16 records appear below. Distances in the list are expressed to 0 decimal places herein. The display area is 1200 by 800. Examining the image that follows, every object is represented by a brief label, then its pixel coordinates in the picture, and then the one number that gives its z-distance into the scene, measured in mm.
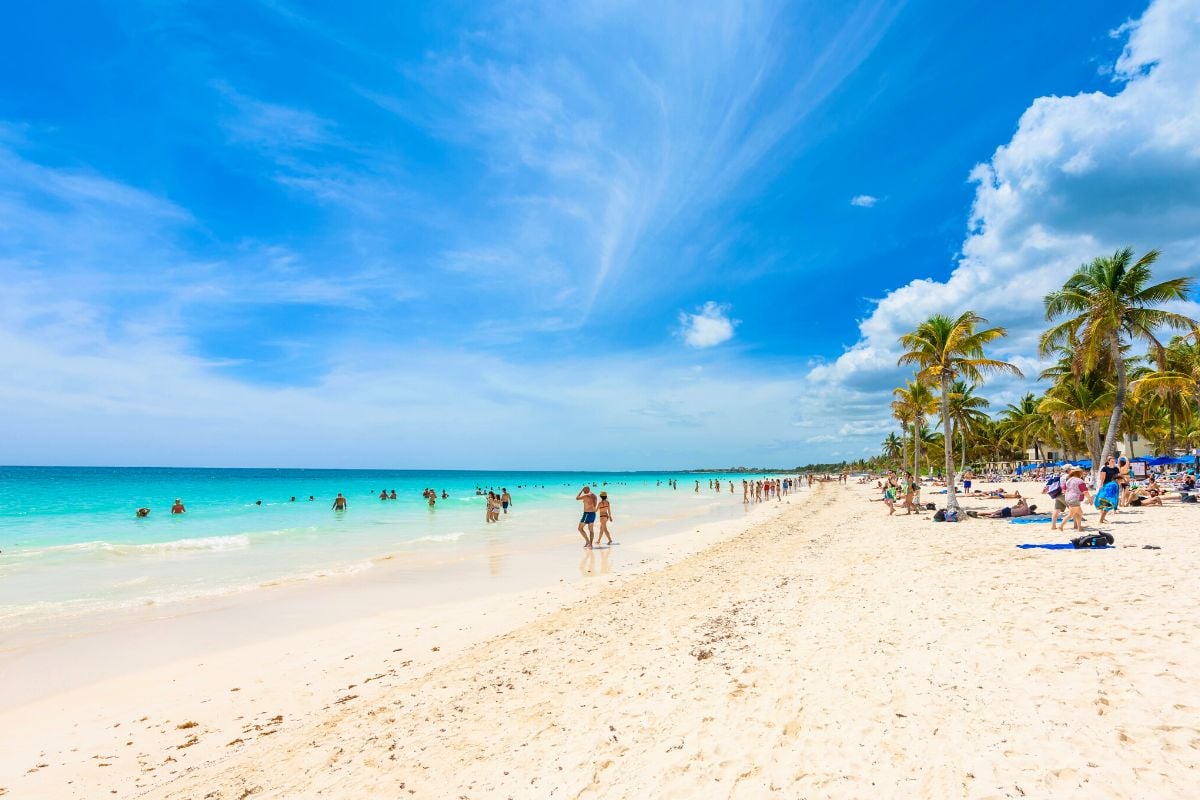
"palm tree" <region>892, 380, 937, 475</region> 32031
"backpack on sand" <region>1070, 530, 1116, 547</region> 10453
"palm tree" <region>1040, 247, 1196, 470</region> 19609
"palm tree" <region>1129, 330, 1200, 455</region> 21719
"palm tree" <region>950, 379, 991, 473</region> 37219
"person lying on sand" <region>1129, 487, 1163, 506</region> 18422
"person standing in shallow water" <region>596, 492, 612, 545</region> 17359
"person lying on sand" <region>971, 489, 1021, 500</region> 25572
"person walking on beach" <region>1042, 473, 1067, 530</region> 13320
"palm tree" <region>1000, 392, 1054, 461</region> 48131
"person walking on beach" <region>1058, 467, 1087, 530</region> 12789
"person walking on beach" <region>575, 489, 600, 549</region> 17031
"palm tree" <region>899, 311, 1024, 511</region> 19172
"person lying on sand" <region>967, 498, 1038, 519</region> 17542
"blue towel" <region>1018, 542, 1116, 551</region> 10558
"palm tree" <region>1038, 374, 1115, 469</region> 29828
